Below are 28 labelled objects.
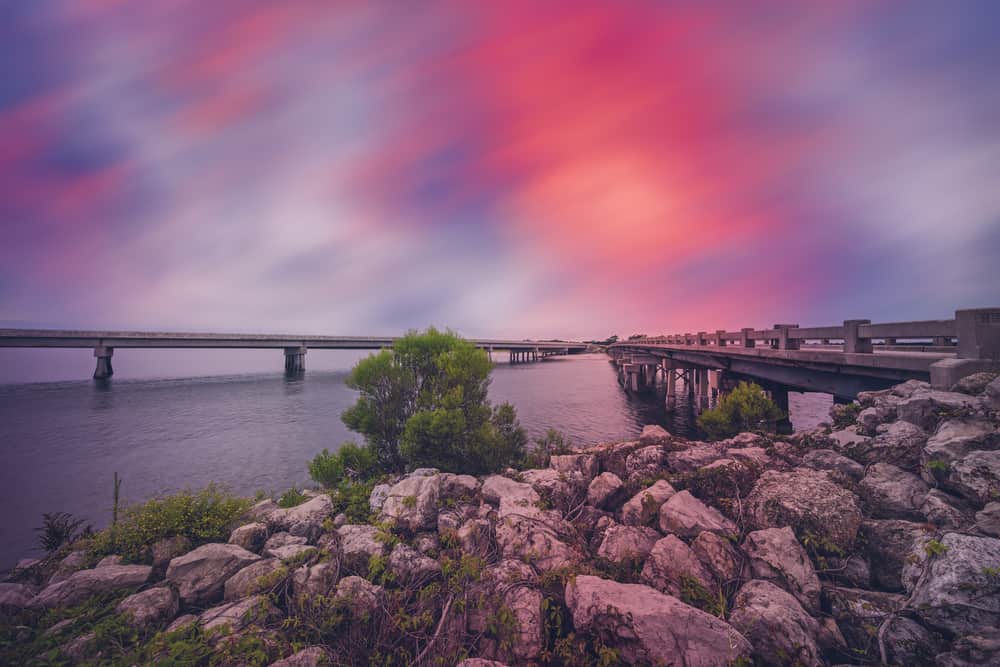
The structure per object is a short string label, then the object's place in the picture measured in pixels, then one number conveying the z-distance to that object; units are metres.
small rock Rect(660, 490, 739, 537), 6.47
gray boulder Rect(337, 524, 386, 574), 7.03
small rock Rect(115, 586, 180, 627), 5.95
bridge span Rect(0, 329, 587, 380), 54.96
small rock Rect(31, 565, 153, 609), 6.34
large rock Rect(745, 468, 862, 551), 5.82
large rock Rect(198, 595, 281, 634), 5.61
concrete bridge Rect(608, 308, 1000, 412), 8.70
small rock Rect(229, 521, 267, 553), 8.05
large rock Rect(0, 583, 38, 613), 6.27
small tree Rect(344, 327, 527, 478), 13.90
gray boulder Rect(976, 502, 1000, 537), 4.80
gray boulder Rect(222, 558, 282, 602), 6.47
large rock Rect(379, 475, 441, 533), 8.25
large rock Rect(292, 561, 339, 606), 6.25
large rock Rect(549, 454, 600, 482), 10.20
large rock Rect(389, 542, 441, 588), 6.54
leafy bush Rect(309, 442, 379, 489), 14.00
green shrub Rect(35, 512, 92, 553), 11.15
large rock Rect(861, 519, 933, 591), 5.23
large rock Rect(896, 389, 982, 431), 7.10
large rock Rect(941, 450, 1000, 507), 5.42
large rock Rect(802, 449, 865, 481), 7.15
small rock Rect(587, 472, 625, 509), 8.60
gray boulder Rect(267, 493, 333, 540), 8.38
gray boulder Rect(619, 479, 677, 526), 7.34
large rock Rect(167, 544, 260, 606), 6.56
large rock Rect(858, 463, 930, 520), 6.09
